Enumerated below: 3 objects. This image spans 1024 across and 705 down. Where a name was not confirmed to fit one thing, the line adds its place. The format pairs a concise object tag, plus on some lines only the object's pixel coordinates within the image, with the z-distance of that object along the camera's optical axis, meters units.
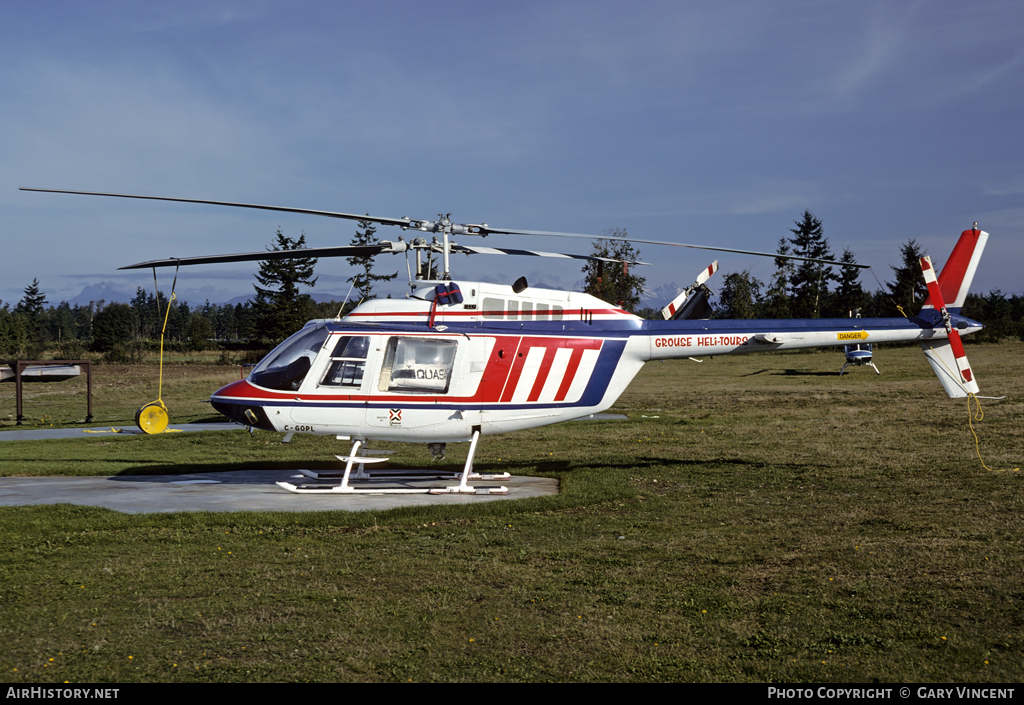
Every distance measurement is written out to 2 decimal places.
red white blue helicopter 12.62
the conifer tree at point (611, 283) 53.25
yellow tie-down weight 15.44
